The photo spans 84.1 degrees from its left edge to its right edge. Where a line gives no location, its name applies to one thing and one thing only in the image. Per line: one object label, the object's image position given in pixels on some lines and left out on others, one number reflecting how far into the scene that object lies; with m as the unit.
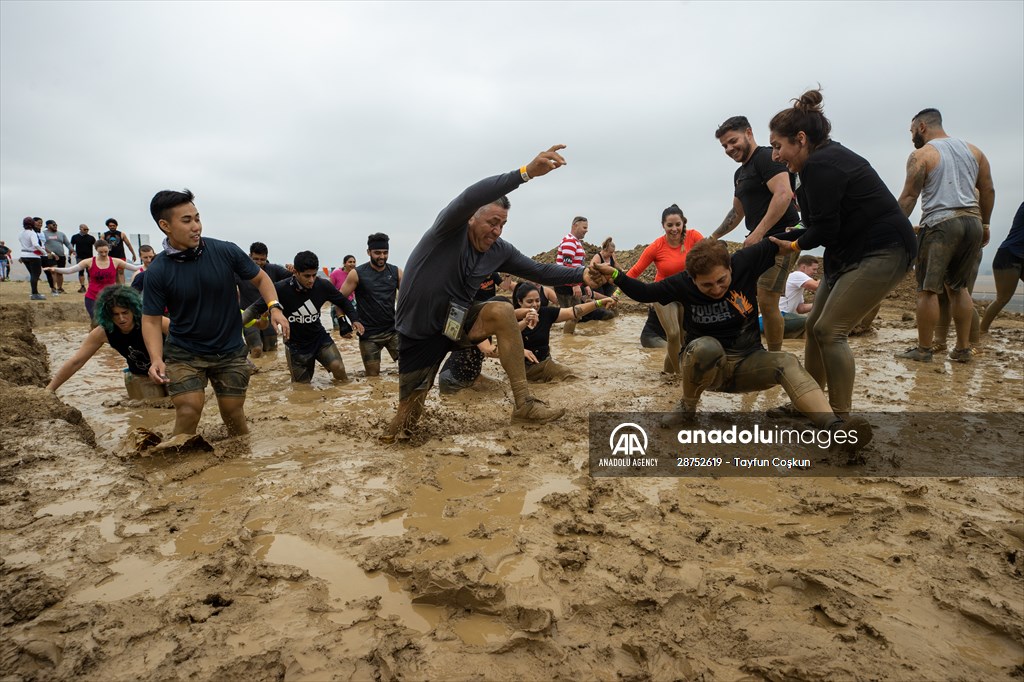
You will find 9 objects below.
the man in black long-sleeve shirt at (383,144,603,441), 4.05
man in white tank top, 5.19
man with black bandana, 7.18
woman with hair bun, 3.36
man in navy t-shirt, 3.87
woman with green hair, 4.88
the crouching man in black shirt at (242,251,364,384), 6.59
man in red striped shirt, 11.41
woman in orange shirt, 6.03
